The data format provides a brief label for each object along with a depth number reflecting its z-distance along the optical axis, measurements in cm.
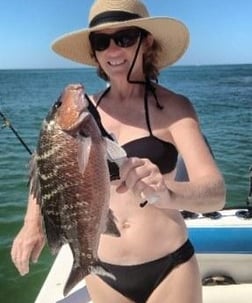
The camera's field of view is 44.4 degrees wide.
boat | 217
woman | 126
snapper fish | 94
